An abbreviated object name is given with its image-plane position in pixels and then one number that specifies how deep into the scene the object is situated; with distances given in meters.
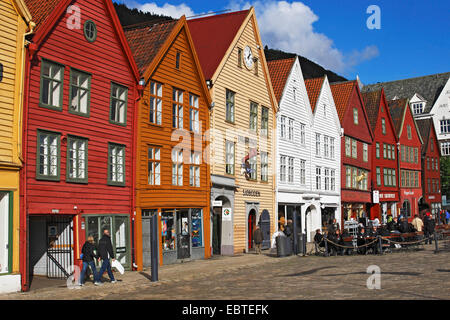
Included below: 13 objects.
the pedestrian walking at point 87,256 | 18.19
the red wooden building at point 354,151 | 47.94
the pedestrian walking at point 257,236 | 30.70
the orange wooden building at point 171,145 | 24.47
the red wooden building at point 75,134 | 18.98
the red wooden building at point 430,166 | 65.51
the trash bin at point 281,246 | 28.21
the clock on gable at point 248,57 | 33.78
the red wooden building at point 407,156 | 59.94
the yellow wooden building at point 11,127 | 17.36
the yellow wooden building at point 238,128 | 30.55
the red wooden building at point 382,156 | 54.25
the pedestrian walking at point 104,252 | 18.47
